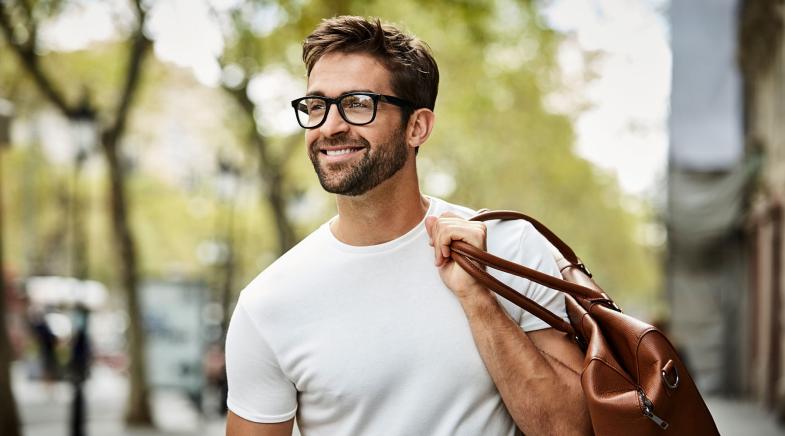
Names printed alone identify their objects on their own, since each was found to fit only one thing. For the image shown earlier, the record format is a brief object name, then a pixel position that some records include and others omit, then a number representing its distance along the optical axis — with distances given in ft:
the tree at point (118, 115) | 50.26
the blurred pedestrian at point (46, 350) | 80.18
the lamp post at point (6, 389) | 39.04
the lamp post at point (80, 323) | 44.55
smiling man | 9.30
